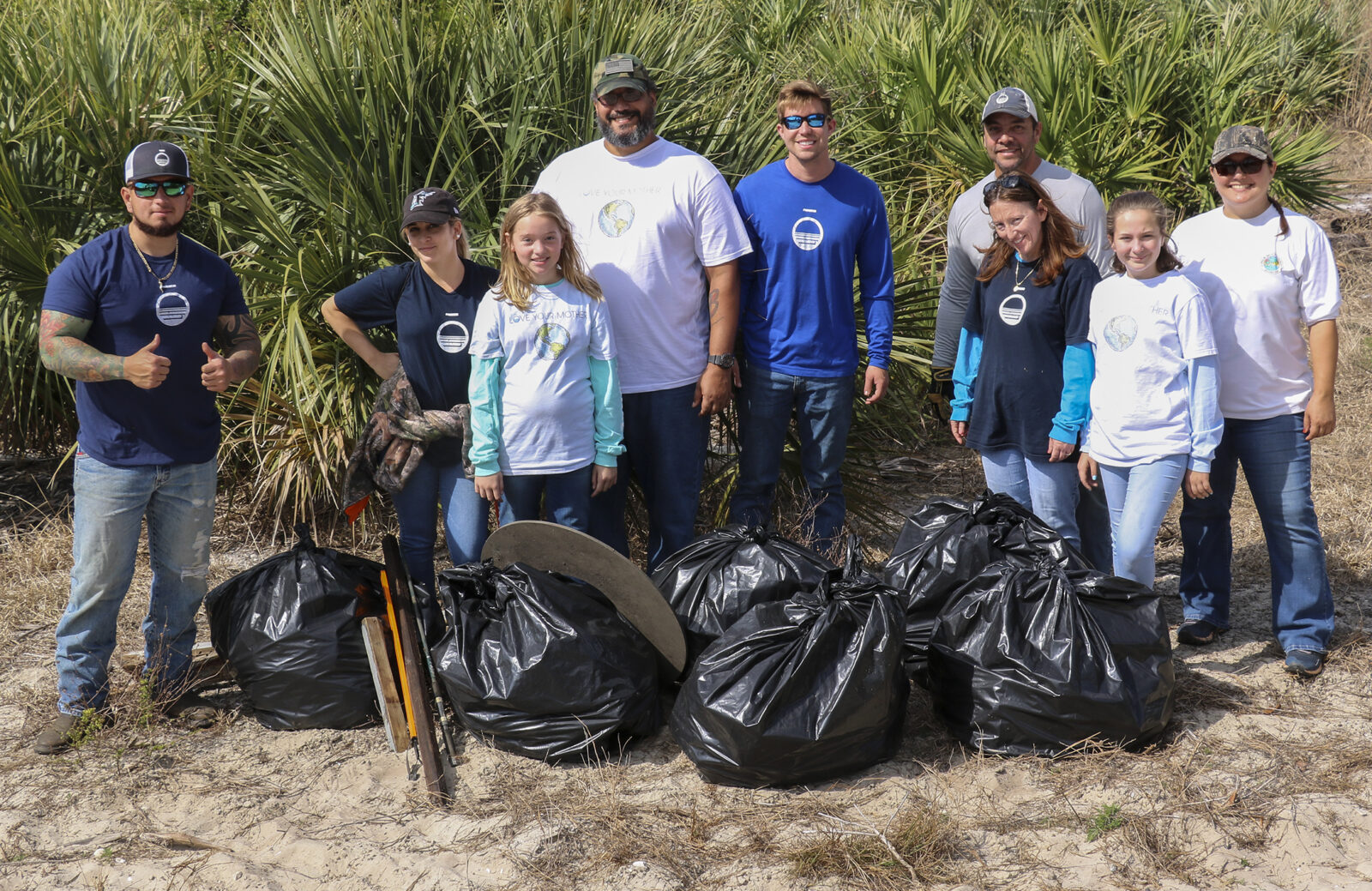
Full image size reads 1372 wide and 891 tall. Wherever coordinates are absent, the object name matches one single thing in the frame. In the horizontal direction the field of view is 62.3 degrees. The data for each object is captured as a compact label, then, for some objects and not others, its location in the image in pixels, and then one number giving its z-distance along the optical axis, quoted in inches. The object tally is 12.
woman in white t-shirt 140.7
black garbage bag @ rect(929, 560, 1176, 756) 121.9
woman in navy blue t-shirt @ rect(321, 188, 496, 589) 143.9
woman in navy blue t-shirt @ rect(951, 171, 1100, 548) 143.1
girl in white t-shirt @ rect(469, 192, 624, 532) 138.0
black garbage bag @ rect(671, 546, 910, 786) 116.6
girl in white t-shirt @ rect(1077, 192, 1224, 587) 135.0
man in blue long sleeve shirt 153.3
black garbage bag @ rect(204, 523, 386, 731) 134.8
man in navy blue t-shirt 126.9
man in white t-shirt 147.3
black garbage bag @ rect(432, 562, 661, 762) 124.6
